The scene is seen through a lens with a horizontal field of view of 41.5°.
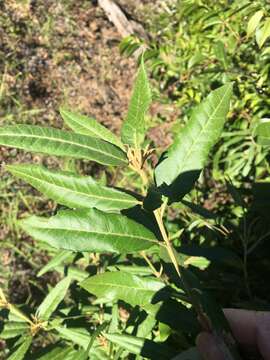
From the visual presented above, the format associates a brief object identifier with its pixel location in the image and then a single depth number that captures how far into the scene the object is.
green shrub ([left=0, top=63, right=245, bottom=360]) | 0.22
